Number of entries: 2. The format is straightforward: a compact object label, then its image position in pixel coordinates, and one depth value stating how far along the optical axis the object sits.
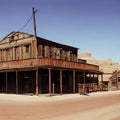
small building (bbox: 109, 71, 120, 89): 36.00
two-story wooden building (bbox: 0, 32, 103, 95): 20.86
